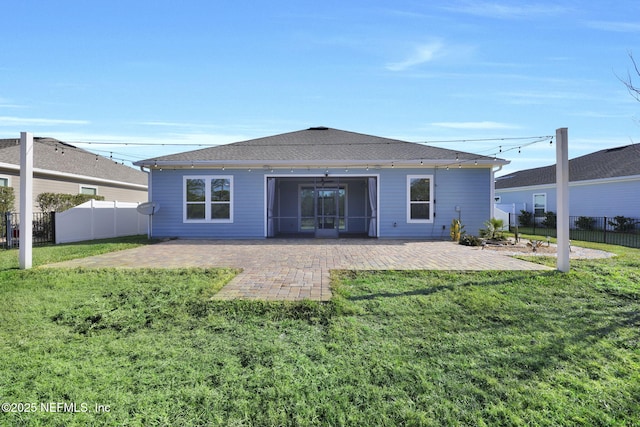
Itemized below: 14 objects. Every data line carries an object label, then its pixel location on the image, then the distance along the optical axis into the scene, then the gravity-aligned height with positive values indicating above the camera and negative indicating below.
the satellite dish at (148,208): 12.04 +0.18
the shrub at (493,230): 11.27 -0.62
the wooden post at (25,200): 6.78 +0.27
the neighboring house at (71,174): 13.48 +2.02
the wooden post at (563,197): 6.25 +0.33
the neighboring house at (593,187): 16.06 +1.63
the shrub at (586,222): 17.14 -0.47
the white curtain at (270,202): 13.05 +0.46
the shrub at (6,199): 11.62 +0.51
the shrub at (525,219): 21.29 -0.37
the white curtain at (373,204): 12.73 +0.37
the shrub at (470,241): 10.62 -0.94
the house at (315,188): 12.30 +1.00
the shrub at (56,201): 13.90 +0.51
